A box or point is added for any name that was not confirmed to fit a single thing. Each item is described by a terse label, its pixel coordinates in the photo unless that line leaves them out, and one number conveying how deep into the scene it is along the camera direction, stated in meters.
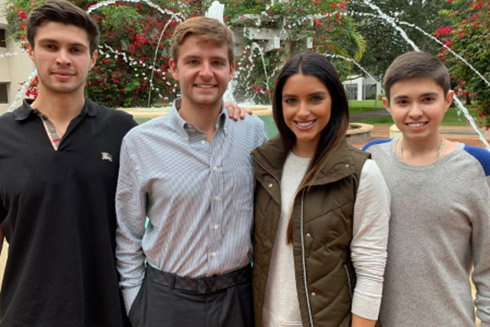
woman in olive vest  1.54
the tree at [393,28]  20.11
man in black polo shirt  1.69
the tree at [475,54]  6.84
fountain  8.48
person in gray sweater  1.56
